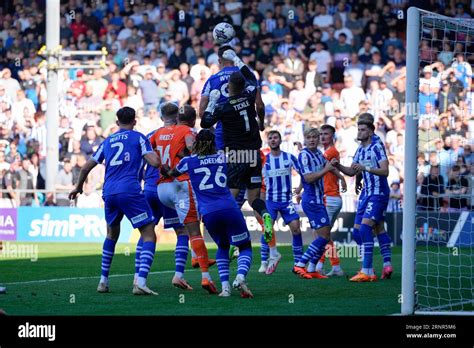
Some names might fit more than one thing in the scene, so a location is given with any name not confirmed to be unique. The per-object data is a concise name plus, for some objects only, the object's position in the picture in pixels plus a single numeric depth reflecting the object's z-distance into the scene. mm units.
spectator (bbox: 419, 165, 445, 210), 17344
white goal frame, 9609
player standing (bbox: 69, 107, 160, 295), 11398
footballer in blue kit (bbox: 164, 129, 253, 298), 11047
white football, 12750
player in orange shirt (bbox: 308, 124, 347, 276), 14258
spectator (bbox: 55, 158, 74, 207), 25344
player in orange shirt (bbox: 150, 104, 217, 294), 12055
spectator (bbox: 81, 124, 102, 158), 25547
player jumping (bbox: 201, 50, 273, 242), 12375
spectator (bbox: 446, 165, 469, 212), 18394
